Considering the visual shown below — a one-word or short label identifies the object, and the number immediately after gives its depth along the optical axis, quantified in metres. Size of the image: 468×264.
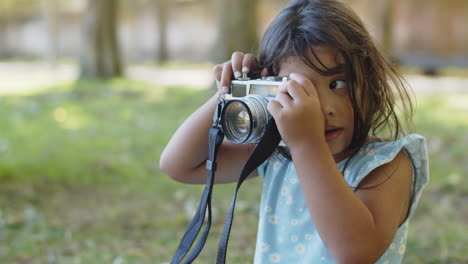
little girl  1.23
